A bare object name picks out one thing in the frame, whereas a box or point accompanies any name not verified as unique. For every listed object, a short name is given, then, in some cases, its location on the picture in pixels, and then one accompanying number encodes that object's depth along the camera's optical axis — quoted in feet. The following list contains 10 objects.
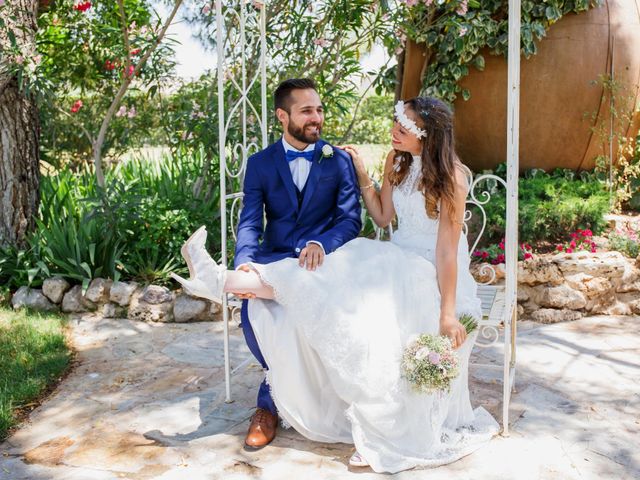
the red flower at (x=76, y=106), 22.87
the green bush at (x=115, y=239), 16.22
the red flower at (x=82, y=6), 17.80
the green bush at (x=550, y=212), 16.37
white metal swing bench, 9.47
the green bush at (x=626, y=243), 16.11
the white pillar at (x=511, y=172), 9.37
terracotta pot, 19.02
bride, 9.09
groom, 10.74
